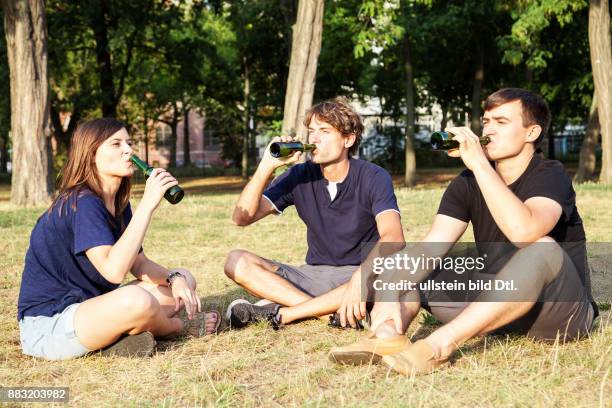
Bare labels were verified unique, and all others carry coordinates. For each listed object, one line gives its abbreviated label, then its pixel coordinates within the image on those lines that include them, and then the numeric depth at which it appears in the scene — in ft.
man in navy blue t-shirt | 16.99
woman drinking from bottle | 13.65
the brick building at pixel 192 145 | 192.13
